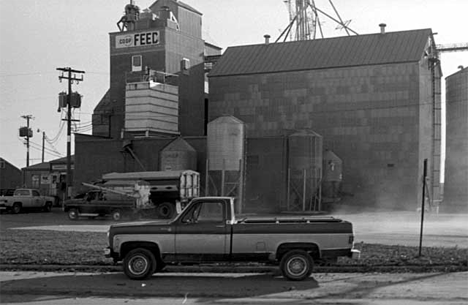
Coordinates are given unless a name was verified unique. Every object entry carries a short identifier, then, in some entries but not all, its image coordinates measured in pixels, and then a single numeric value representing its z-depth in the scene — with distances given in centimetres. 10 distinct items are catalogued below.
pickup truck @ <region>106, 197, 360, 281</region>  1279
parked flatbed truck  3650
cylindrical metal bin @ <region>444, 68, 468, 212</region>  5366
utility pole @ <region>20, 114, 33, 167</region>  8419
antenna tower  6369
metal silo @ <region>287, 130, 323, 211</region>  4516
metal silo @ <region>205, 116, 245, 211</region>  4419
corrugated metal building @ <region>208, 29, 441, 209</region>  4809
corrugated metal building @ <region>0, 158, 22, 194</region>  8163
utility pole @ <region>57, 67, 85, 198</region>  5012
